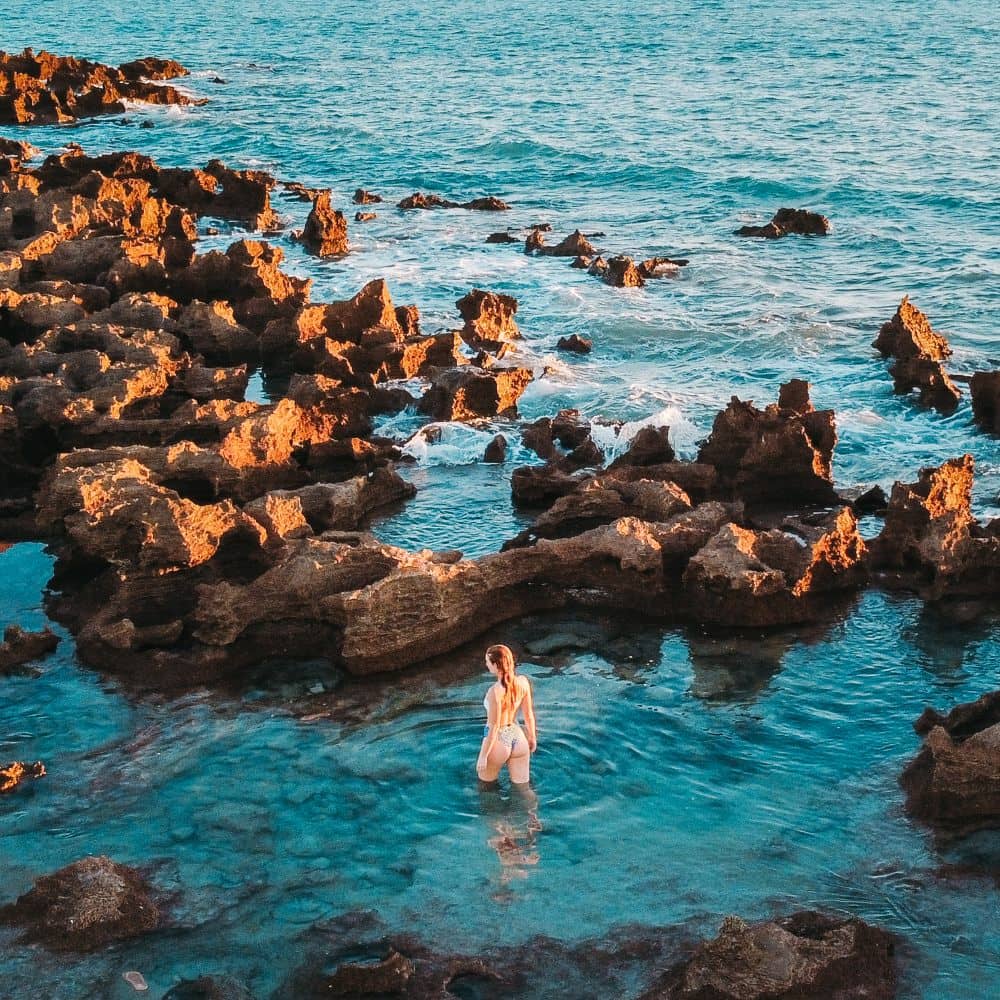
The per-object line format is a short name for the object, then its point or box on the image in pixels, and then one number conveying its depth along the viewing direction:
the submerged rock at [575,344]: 29.08
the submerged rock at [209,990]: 11.00
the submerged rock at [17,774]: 13.89
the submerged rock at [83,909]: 11.61
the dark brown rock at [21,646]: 16.30
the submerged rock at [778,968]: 10.69
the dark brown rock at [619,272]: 34.19
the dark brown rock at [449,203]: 44.06
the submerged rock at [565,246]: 37.03
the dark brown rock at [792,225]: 39.44
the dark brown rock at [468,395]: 24.48
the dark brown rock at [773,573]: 16.88
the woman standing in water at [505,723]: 13.68
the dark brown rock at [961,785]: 13.04
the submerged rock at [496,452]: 22.98
